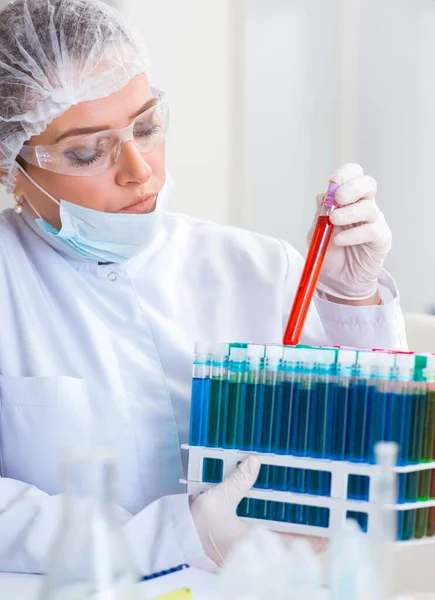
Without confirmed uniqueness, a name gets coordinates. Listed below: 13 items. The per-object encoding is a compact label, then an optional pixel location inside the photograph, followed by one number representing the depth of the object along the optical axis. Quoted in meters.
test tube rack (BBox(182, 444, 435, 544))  0.93
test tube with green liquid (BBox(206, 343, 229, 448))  1.00
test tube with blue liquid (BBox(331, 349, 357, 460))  0.96
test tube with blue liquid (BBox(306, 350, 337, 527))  0.96
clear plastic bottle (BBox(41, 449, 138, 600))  0.75
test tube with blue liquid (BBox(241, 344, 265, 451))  0.99
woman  1.21
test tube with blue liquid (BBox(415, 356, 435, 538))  0.94
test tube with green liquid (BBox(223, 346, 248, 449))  1.00
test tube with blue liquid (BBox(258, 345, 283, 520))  0.98
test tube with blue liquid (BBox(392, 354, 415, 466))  0.94
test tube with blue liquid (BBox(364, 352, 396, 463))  0.95
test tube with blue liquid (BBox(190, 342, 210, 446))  1.01
